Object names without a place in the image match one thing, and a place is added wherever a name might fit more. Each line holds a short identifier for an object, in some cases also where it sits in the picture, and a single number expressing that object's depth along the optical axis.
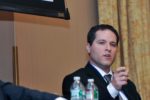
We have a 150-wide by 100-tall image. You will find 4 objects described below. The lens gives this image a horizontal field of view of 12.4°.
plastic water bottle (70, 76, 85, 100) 3.40
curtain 5.58
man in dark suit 4.19
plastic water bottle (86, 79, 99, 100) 3.44
